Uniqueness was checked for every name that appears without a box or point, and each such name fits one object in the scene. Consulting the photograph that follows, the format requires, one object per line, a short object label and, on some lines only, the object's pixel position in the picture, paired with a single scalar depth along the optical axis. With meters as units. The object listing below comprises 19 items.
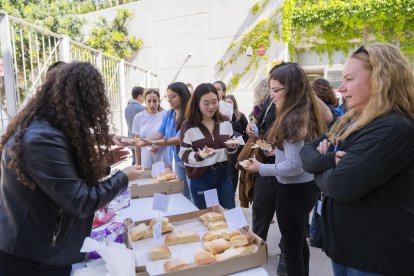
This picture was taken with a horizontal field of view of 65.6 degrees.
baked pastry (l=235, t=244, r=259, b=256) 1.41
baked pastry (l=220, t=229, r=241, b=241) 1.56
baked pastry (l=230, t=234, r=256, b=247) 1.48
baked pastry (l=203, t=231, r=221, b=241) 1.57
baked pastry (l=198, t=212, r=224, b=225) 1.75
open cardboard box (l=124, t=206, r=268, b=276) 1.27
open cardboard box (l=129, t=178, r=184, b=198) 2.48
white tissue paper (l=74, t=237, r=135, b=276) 1.25
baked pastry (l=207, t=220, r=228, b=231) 1.68
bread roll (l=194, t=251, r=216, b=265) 1.33
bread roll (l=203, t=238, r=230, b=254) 1.46
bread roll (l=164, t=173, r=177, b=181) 2.59
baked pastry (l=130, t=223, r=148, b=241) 1.62
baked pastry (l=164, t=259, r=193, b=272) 1.29
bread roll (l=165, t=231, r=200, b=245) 1.58
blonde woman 1.08
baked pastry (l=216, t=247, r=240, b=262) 1.36
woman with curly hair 1.11
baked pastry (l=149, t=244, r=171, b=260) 1.44
